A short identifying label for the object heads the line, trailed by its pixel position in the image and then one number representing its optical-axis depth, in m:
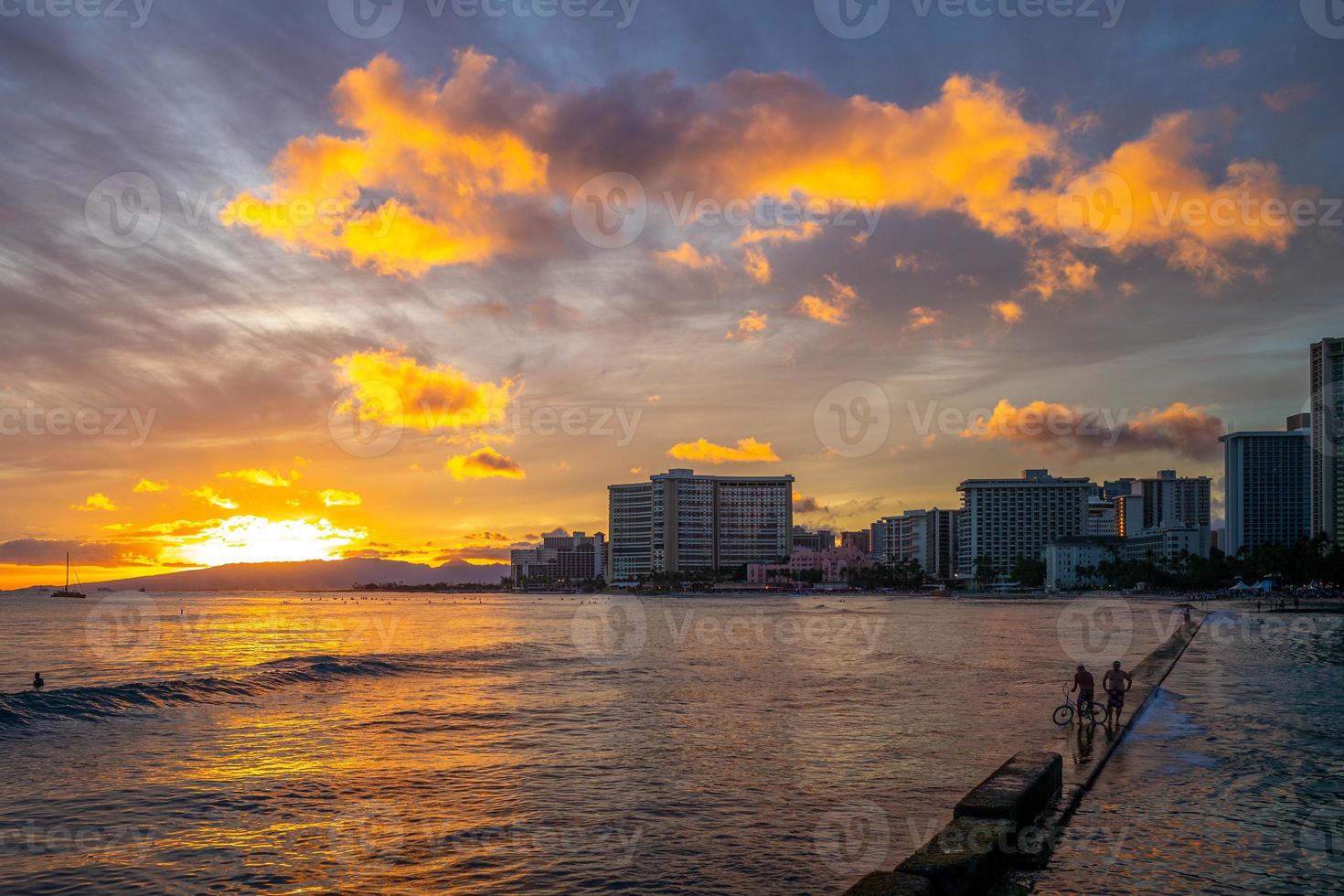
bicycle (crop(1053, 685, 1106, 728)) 24.91
